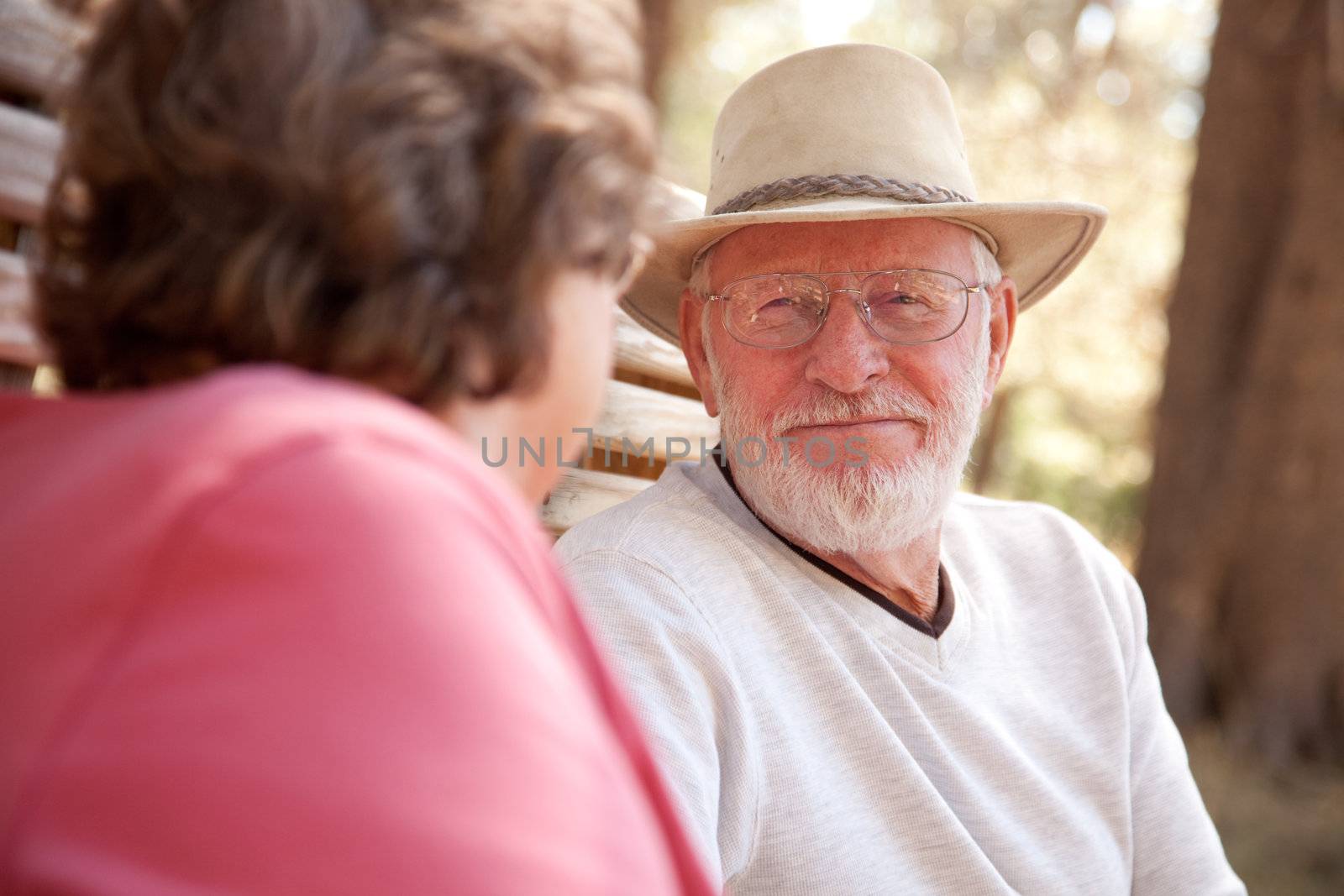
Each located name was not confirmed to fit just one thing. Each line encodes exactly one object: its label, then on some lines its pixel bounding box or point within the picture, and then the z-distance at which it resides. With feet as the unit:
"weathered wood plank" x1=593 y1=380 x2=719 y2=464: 4.87
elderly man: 4.26
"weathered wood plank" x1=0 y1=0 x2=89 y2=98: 4.09
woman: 2.13
